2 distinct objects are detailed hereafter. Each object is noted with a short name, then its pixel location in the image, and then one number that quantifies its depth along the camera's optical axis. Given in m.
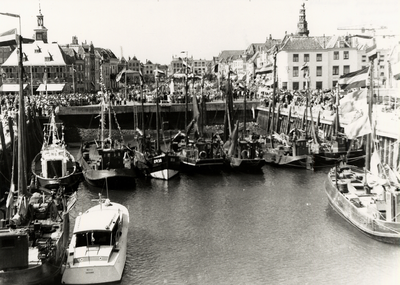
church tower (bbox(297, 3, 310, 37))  117.25
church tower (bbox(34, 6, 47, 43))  116.53
